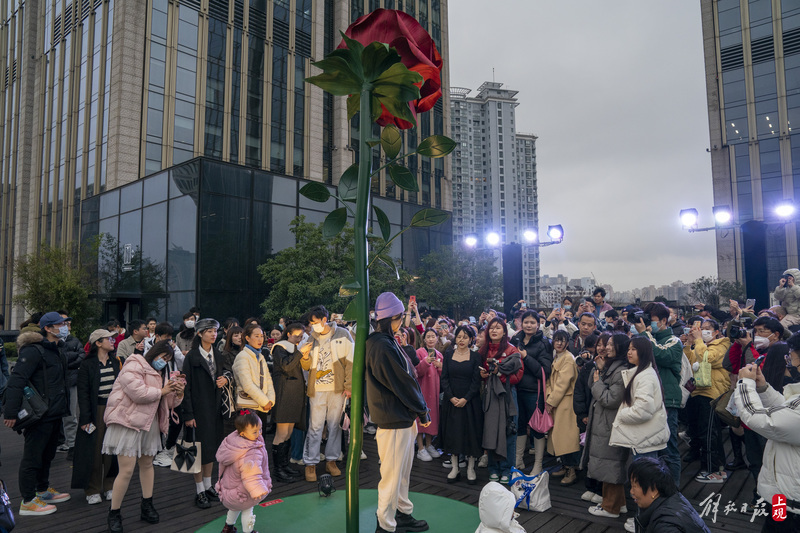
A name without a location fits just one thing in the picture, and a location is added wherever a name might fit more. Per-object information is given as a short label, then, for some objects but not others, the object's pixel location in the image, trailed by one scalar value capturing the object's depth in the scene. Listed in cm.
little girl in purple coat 421
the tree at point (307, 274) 1631
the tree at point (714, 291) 3344
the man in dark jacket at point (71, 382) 719
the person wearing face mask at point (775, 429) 331
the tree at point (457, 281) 2608
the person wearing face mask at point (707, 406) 623
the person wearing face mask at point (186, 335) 657
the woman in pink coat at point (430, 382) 734
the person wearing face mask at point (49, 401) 519
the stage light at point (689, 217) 1520
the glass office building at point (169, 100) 2416
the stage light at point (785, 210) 1327
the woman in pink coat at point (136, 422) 463
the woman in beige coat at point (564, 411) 601
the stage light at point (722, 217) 1470
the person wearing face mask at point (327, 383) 637
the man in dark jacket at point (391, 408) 420
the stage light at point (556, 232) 1516
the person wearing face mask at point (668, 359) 541
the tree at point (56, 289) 1947
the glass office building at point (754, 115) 3600
